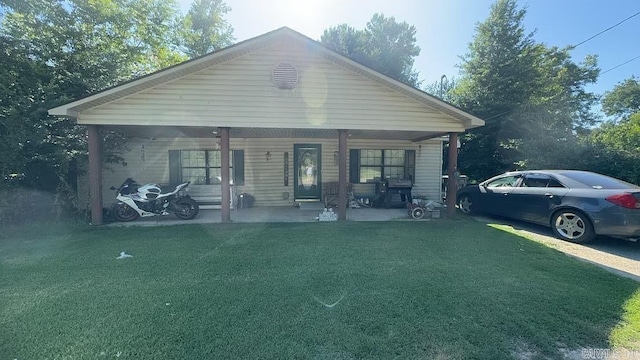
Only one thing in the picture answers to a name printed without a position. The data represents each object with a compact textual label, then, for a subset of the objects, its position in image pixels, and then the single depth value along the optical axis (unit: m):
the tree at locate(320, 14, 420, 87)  21.09
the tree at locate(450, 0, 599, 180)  15.55
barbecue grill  9.55
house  6.59
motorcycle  7.33
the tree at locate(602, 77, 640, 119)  30.83
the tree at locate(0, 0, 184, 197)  6.73
